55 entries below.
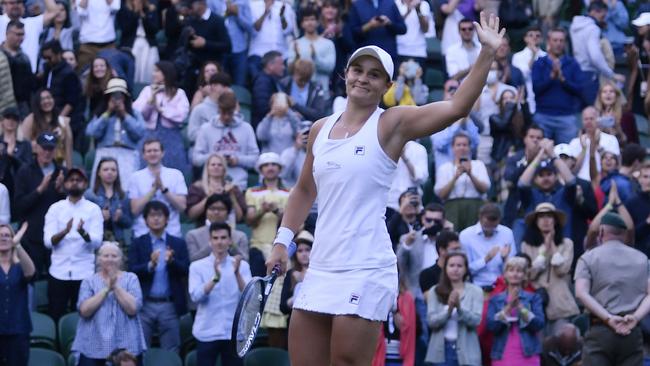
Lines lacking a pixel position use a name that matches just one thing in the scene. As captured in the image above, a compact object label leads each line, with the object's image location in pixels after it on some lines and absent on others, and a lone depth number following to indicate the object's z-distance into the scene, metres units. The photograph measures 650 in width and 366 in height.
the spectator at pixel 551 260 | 14.26
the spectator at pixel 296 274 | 13.60
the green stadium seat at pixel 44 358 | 13.29
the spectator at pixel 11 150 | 15.07
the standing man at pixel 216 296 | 13.45
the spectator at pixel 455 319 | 13.34
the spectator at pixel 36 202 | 14.60
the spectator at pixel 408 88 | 17.19
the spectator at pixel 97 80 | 16.48
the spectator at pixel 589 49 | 19.67
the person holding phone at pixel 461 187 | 15.56
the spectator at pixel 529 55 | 18.81
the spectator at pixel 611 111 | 17.46
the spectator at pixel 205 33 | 18.12
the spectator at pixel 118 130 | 15.55
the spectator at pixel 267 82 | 17.44
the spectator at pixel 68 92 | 16.66
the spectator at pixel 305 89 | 17.11
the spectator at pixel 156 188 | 14.77
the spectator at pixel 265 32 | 18.59
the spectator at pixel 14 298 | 13.05
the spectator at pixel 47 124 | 15.60
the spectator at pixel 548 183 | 15.35
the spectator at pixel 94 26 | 18.14
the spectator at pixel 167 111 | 16.28
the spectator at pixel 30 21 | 17.44
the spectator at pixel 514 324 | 13.58
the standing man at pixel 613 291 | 12.12
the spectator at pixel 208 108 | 16.41
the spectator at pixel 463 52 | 18.55
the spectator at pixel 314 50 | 17.89
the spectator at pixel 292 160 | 15.80
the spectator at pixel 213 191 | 14.79
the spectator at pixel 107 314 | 13.18
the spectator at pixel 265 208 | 14.61
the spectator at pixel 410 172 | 15.64
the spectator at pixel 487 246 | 14.41
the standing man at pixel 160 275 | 13.84
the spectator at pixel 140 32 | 18.34
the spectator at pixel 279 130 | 16.33
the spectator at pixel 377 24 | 18.27
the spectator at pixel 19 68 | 16.80
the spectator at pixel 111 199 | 14.51
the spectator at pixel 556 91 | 17.98
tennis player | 7.41
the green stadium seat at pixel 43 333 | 13.81
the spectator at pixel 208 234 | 14.20
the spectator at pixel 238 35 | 18.56
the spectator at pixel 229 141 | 15.79
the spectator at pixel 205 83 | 16.97
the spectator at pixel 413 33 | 19.03
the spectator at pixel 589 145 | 16.33
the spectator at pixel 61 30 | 18.00
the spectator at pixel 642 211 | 14.89
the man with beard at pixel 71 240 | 13.93
